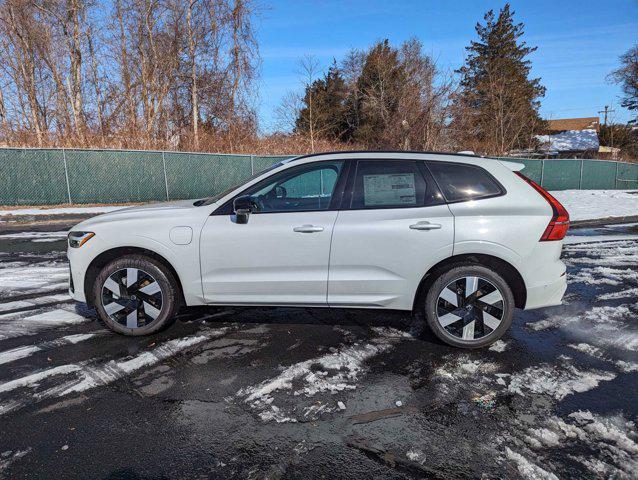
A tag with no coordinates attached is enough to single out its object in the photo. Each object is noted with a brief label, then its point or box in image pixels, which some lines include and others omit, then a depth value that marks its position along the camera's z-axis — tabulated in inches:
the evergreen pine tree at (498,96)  1229.7
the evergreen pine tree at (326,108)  1302.9
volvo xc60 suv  144.5
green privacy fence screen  595.5
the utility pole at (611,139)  2098.9
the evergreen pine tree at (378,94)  1250.0
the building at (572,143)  1910.9
